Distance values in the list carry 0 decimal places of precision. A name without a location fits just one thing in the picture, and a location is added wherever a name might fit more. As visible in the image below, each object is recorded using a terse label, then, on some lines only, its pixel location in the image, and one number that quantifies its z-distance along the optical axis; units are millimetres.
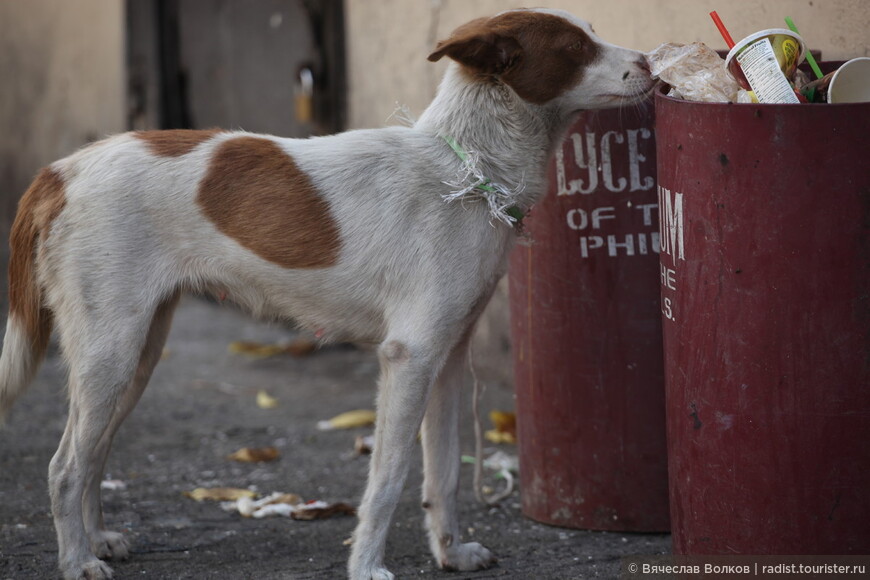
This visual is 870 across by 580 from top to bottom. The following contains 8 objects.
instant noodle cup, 5668
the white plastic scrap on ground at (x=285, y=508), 8211
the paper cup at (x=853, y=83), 5816
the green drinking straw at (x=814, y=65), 6199
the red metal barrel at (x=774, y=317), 5312
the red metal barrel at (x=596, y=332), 7207
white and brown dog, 6512
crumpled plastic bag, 5965
